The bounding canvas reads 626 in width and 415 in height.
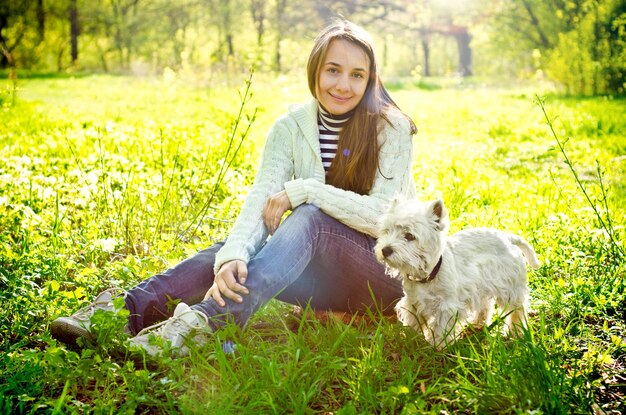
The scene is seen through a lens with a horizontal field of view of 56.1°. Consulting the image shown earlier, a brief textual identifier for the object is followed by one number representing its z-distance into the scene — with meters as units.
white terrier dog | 2.90
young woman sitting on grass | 2.95
